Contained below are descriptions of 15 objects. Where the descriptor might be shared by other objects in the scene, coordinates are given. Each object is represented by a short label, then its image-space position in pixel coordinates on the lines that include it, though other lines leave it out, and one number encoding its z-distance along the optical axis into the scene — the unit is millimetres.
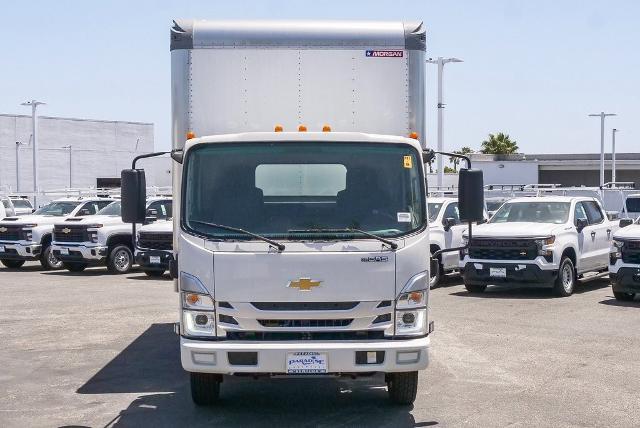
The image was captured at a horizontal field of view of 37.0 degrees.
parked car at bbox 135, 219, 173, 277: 21109
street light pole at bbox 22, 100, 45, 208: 51531
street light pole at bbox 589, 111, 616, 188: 57156
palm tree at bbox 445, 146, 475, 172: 104188
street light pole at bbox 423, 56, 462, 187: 32312
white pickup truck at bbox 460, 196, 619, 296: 17125
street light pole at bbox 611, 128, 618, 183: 62969
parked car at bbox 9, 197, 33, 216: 33719
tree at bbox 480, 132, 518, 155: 90000
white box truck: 7613
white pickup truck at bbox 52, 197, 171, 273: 23016
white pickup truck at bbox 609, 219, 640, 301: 15504
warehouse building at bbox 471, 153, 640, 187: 73812
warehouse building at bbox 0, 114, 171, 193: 68562
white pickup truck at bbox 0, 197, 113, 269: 24500
